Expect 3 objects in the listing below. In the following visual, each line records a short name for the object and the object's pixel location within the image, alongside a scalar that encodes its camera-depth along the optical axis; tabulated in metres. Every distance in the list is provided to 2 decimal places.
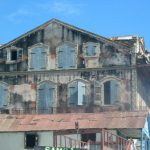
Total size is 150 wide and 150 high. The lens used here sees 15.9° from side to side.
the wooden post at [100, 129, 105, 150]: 31.00
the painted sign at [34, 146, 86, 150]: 22.97
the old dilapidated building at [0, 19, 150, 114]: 42.91
